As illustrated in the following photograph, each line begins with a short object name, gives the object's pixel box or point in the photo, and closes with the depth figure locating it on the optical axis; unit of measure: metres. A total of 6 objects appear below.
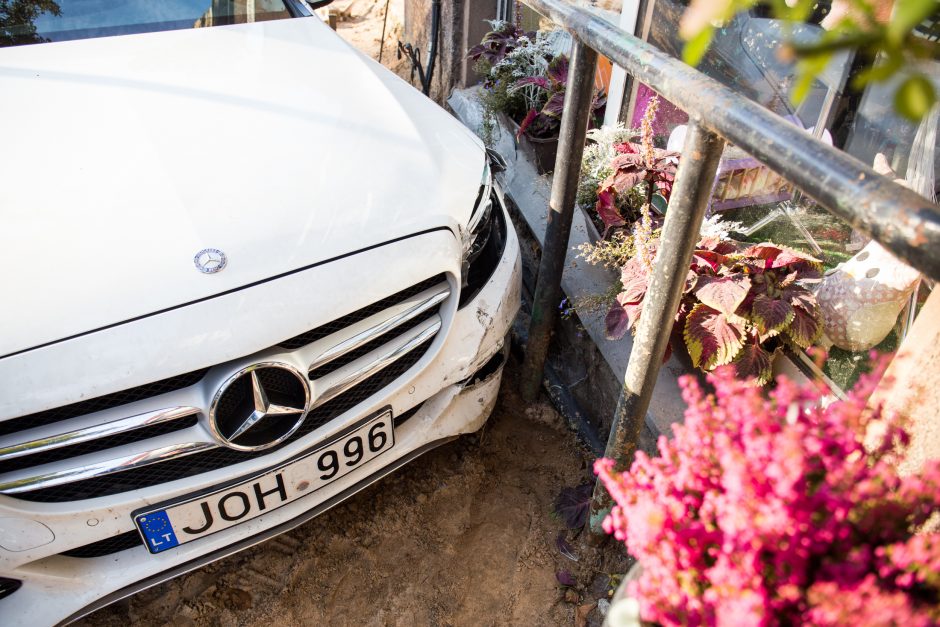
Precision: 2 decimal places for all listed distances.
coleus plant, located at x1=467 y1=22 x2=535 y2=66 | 3.79
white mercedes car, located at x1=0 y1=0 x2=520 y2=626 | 1.47
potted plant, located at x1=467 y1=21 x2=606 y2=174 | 3.29
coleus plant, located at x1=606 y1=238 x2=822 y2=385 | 1.86
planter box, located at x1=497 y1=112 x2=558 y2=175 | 3.27
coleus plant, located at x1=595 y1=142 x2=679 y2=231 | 2.33
